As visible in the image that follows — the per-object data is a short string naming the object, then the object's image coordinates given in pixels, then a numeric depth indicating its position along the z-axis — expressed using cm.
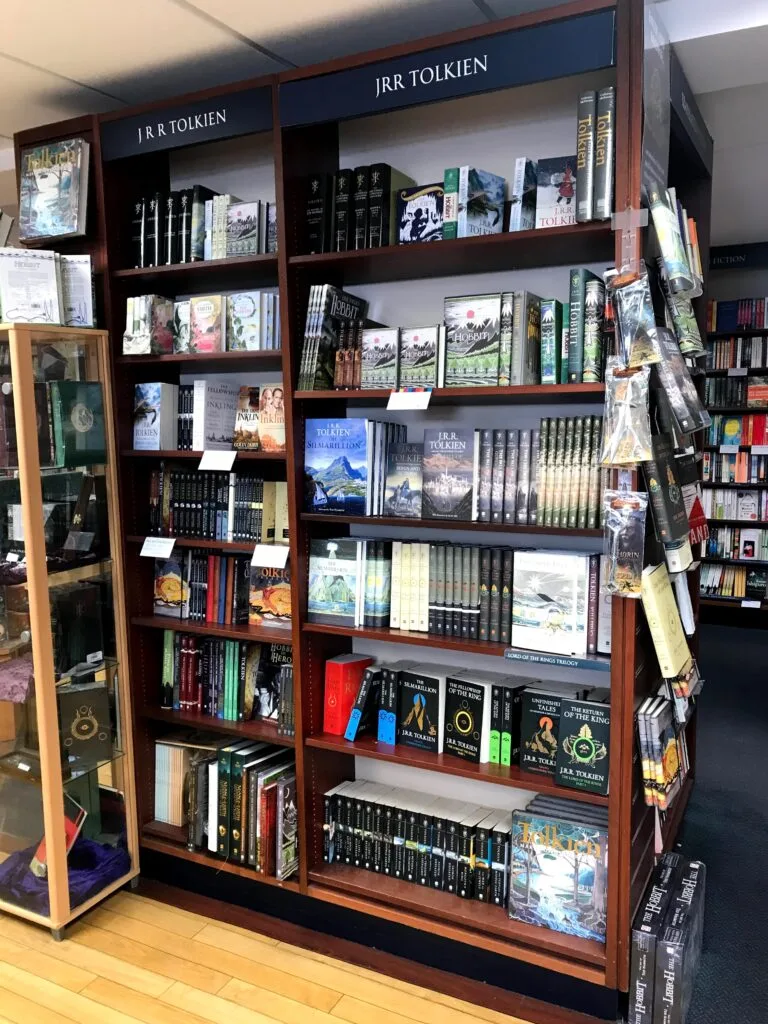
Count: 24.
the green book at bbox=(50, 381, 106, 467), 252
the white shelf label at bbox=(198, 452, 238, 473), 251
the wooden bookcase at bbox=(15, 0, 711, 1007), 198
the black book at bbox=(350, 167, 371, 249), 233
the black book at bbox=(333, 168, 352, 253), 236
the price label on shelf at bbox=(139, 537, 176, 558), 262
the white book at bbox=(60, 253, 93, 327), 258
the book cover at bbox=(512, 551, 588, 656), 213
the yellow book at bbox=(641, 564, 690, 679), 201
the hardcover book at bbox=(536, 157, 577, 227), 209
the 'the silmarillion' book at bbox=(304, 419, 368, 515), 238
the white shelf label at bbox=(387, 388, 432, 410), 219
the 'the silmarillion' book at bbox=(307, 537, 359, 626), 246
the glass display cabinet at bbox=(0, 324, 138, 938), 244
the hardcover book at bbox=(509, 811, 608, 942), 219
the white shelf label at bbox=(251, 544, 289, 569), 243
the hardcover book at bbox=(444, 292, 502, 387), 215
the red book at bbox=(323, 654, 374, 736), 257
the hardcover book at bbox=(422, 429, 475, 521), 227
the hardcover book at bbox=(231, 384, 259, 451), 265
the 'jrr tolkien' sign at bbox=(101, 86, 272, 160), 234
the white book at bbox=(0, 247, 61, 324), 243
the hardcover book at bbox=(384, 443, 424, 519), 237
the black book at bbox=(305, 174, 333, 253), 241
